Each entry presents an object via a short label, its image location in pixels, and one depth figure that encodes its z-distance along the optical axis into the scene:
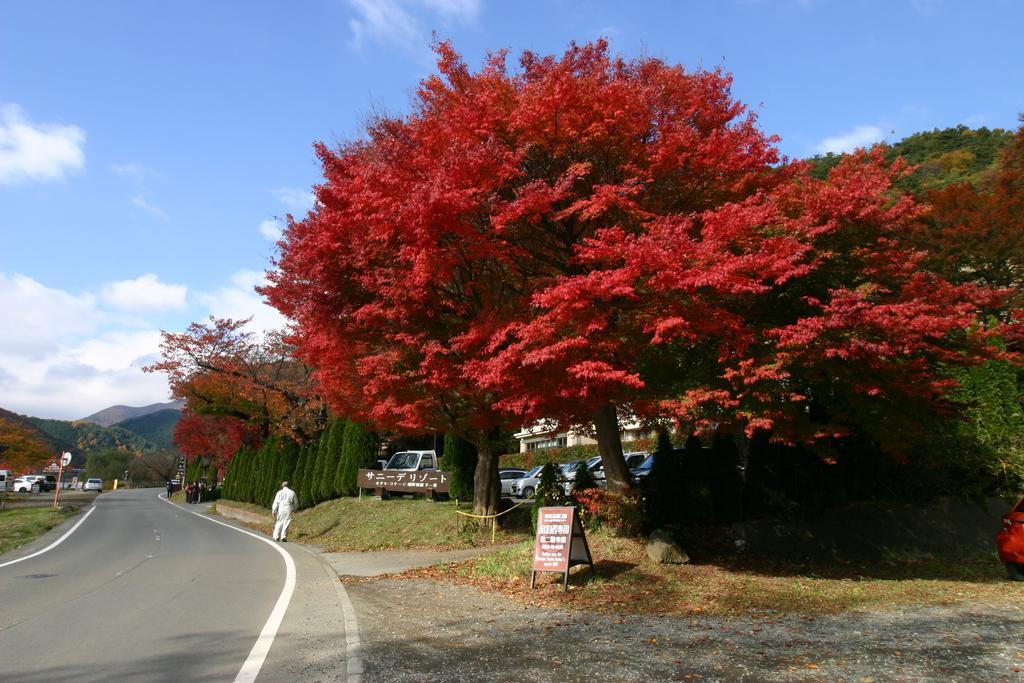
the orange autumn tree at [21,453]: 42.47
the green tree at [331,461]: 26.98
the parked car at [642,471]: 14.59
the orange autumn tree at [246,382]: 32.41
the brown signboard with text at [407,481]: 22.56
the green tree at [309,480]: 28.33
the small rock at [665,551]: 11.01
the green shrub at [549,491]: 13.83
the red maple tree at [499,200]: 9.92
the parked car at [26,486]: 67.81
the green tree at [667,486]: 14.03
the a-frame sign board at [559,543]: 9.42
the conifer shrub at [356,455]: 25.62
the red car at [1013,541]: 9.71
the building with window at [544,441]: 47.91
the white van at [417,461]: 27.34
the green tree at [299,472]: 29.77
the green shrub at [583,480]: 13.74
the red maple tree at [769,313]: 8.45
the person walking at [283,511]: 19.22
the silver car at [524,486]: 27.19
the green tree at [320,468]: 27.67
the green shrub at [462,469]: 20.27
